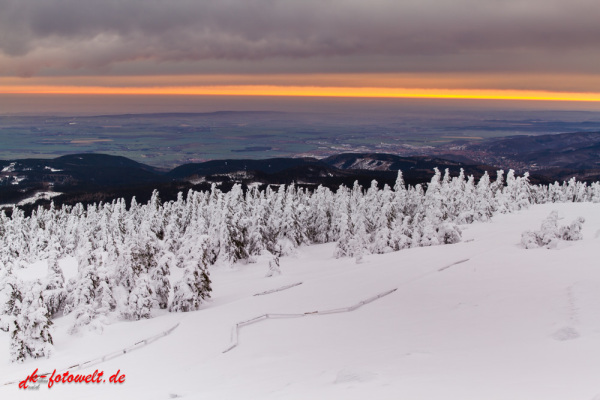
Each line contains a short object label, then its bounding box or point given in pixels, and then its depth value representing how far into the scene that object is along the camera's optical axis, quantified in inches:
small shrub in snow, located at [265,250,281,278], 1678.2
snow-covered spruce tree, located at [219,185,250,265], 2172.7
